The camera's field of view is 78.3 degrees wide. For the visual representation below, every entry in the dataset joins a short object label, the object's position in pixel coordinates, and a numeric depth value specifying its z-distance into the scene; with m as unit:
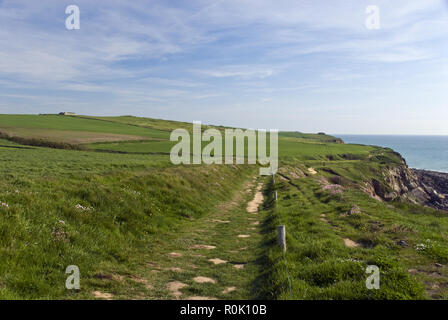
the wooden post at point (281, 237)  11.85
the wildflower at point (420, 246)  11.32
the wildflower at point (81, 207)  13.09
